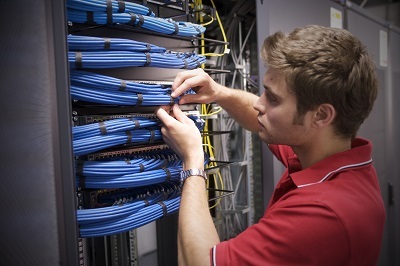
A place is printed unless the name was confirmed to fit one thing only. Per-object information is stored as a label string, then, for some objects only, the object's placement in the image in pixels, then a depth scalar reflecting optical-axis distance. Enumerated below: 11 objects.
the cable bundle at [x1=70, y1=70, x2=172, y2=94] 0.93
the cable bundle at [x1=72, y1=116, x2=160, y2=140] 0.91
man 0.87
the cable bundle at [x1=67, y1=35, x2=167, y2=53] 0.90
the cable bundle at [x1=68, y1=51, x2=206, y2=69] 0.90
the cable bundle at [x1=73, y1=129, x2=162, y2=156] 0.90
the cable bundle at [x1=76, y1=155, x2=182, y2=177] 0.93
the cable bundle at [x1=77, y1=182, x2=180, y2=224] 0.91
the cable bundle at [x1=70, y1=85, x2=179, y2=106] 0.92
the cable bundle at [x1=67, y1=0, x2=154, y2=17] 0.90
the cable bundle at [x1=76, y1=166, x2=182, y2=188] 0.94
